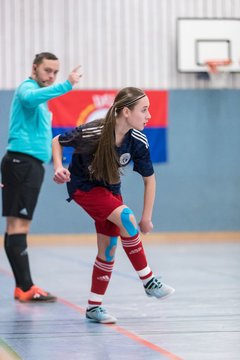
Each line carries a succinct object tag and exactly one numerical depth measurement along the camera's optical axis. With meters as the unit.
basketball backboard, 23.44
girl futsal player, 8.11
